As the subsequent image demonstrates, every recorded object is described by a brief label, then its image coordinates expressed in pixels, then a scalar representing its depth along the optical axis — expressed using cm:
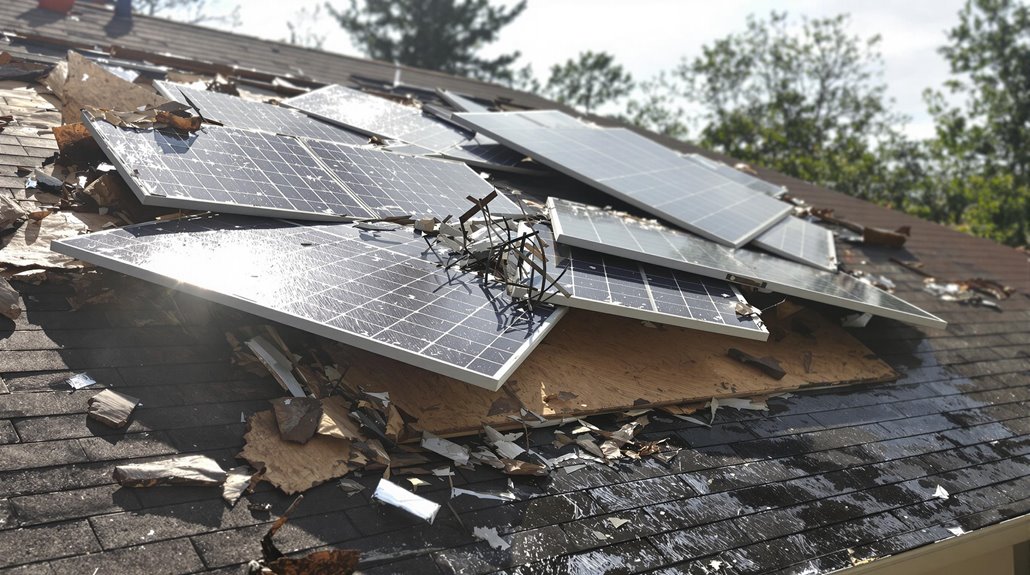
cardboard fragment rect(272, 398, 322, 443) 497
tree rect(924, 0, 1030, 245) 3881
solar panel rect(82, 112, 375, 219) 630
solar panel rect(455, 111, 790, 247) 948
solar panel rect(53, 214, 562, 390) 516
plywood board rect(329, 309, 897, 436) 576
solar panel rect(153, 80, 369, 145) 867
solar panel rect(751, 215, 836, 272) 984
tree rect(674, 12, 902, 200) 4122
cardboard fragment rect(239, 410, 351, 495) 468
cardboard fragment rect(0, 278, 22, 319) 527
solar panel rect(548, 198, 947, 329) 763
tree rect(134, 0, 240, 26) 5197
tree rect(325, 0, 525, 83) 4900
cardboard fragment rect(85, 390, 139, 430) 460
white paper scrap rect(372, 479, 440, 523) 464
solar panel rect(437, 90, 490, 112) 1257
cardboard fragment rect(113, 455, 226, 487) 425
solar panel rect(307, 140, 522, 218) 769
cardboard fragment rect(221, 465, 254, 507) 439
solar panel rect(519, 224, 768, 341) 667
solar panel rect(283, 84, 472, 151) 1010
